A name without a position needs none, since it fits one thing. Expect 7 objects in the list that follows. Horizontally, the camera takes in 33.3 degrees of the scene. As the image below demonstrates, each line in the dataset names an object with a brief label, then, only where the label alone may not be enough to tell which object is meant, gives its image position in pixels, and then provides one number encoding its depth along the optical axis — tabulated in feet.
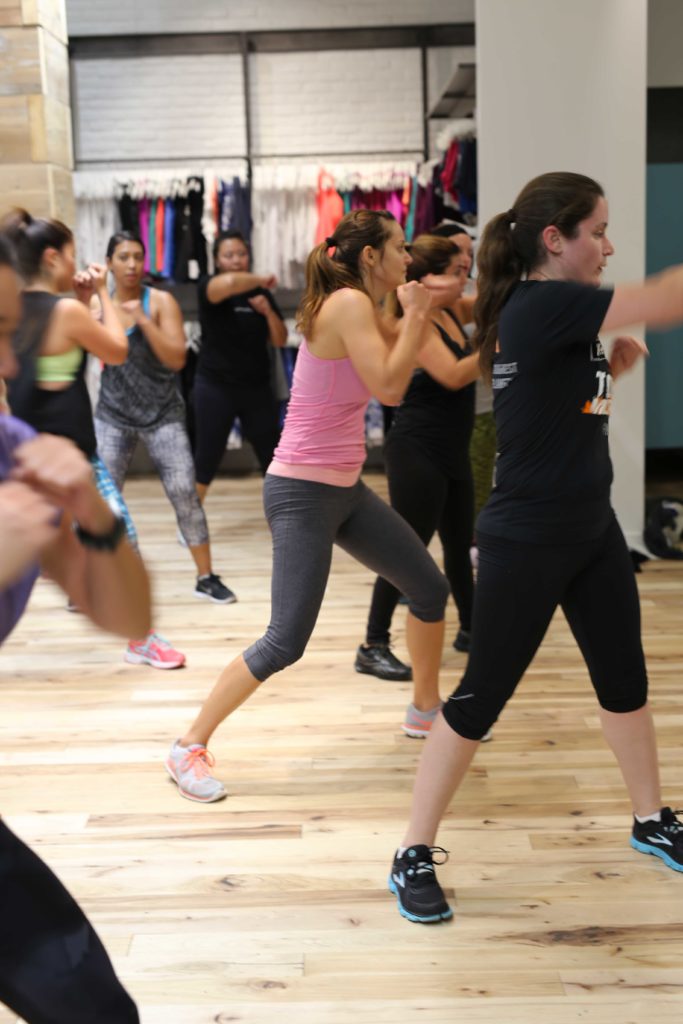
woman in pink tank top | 8.71
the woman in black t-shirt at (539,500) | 7.16
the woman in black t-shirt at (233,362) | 18.22
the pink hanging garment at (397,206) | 26.89
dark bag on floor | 18.39
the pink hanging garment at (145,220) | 26.92
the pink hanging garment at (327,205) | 26.71
